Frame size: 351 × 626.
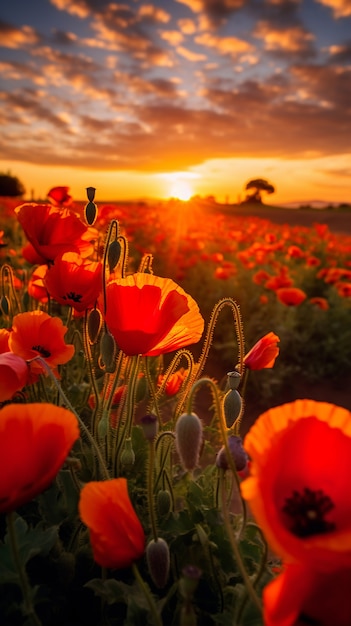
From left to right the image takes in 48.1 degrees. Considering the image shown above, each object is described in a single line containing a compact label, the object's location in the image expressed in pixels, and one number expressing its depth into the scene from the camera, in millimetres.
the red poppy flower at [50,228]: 395
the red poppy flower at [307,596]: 164
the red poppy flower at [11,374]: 261
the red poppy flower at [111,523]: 197
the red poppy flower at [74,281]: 357
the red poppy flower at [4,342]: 351
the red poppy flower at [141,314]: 278
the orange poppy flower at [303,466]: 178
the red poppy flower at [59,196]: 600
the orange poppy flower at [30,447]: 191
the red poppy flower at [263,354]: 365
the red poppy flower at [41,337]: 348
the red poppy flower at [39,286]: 489
